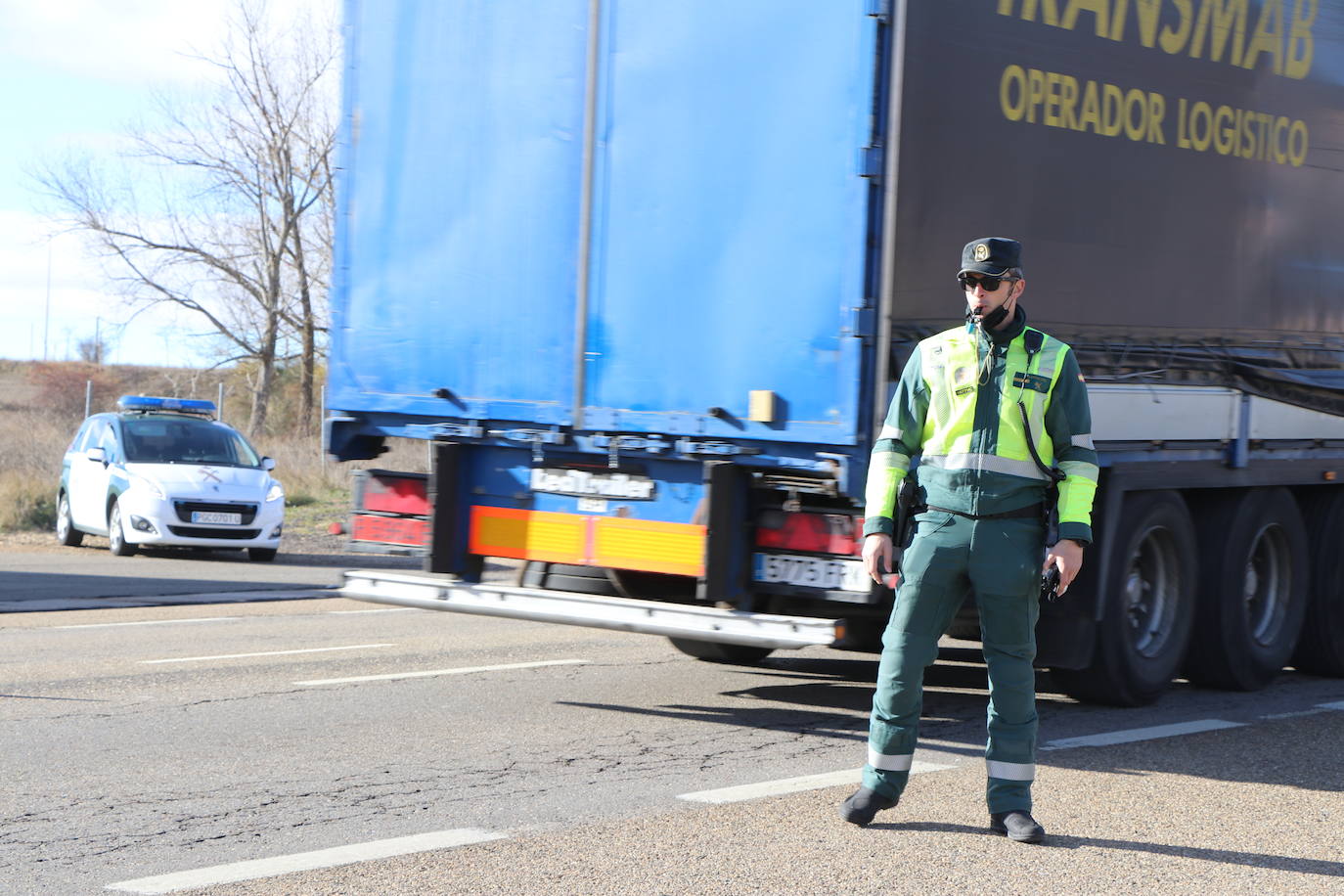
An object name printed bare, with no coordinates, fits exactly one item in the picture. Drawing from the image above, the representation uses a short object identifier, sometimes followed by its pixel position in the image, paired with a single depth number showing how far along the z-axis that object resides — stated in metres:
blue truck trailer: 14.40
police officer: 11.18
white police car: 34.84
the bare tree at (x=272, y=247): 70.37
